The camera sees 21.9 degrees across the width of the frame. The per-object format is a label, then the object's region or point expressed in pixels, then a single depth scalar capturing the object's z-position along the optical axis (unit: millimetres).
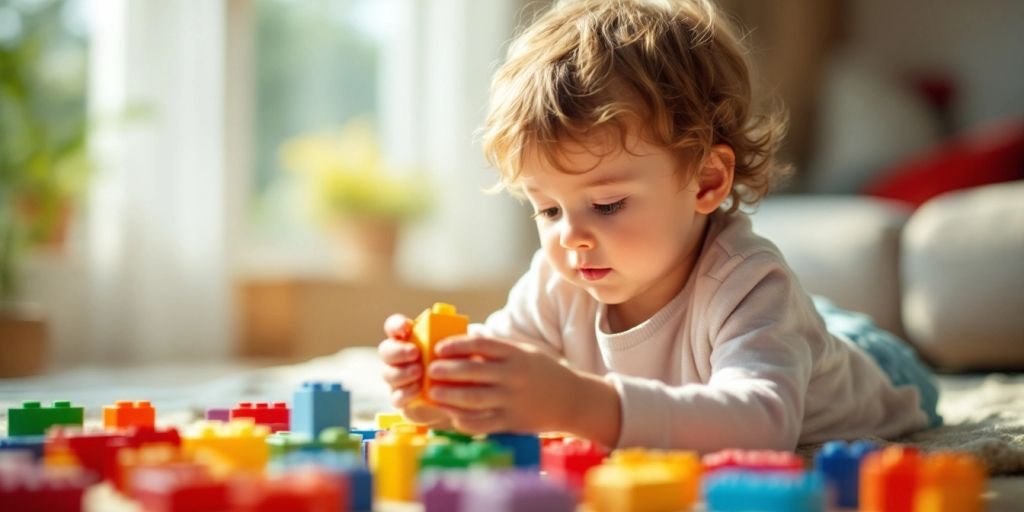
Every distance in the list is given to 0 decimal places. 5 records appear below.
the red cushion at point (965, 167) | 2976
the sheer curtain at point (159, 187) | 3204
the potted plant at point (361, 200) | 3607
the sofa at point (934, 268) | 2437
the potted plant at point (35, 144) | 2913
